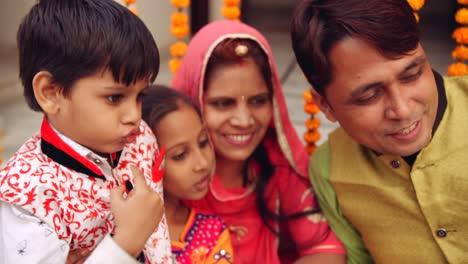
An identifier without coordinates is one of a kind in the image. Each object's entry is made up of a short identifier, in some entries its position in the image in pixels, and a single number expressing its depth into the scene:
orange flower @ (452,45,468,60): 1.67
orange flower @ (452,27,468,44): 1.64
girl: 1.48
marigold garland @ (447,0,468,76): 1.62
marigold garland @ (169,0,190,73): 1.78
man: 1.21
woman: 1.59
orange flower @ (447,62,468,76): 1.67
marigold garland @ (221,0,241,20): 1.81
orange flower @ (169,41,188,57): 1.88
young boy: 1.05
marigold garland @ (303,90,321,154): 1.82
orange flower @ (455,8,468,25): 1.61
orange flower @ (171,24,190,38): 1.84
